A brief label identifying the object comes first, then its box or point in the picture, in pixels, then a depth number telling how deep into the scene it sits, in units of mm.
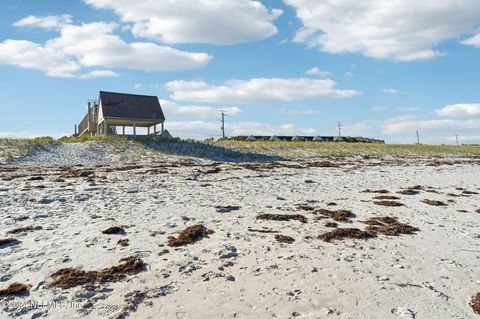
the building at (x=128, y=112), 38812
